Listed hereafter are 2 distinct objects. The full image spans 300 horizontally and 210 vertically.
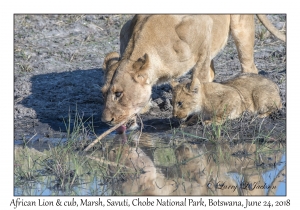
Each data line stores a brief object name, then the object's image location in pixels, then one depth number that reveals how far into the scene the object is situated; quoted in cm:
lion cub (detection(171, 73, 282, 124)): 1556
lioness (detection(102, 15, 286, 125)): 1471
